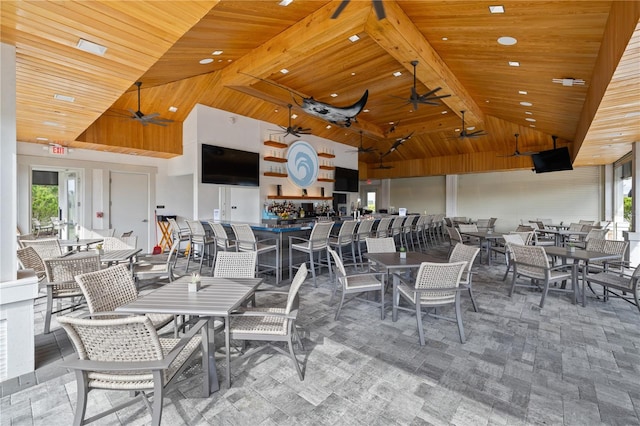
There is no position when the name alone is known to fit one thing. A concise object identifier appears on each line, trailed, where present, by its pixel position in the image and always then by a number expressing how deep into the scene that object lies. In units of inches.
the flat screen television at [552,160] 351.3
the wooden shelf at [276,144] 342.0
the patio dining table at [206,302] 77.9
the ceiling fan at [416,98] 191.8
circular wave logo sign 374.0
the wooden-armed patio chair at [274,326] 86.0
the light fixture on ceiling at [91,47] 98.0
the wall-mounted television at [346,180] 445.1
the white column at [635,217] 237.3
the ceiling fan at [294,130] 281.0
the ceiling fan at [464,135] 299.7
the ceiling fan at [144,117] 217.3
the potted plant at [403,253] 144.9
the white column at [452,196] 506.6
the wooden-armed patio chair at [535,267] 153.4
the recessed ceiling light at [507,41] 141.0
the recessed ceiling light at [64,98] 146.6
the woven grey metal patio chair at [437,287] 112.0
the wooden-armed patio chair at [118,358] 56.8
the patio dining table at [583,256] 156.5
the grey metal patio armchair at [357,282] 131.4
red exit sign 261.1
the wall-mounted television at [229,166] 283.0
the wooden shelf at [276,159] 341.6
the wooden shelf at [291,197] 348.2
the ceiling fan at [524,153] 367.2
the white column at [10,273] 89.5
